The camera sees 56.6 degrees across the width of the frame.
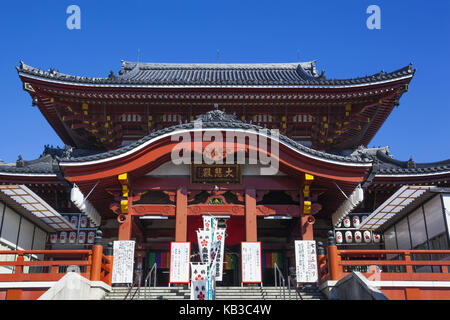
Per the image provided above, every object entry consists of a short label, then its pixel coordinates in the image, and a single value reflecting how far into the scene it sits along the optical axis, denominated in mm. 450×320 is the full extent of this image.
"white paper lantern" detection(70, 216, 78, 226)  18188
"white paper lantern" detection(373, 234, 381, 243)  18453
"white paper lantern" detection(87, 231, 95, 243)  18094
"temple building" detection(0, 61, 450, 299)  14656
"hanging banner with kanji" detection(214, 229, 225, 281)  12297
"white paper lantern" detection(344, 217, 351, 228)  17938
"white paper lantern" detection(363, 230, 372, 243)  18158
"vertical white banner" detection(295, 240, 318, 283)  13555
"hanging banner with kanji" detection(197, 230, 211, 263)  11914
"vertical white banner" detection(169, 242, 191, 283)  13398
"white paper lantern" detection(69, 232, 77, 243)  18466
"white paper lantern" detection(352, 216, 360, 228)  17969
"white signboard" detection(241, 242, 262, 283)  13508
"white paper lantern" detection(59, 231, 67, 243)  18736
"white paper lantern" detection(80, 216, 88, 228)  18203
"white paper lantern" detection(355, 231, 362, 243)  17980
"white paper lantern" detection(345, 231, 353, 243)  17859
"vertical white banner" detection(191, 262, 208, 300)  10641
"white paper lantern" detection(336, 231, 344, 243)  17812
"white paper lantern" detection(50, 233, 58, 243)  18922
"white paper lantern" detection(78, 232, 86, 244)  18109
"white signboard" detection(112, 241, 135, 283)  13469
